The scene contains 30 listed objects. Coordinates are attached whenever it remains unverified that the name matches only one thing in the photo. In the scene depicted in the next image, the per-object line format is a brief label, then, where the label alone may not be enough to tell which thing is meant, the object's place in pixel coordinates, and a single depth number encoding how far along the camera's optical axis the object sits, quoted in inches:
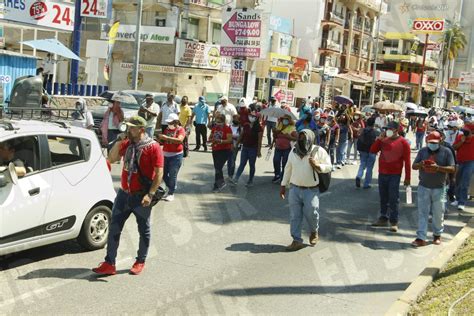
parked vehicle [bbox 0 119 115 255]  245.9
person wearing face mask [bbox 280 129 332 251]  321.7
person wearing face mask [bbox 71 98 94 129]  503.8
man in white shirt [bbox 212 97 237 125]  587.6
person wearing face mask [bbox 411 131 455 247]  345.1
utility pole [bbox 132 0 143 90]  941.5
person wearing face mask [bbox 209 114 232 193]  466.3
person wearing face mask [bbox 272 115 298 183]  523.5
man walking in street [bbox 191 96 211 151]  709.3
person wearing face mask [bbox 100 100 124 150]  506.9
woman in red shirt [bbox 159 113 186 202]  405.4
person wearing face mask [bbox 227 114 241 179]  508.7
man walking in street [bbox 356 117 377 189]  548.7
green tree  3513.8
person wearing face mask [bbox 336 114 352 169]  667.4
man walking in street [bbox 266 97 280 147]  805.7
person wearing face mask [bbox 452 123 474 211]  469.1
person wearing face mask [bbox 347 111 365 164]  703.9
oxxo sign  2113.9
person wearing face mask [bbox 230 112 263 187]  502.6
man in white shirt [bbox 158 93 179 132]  581.6
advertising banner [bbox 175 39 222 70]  1354.6
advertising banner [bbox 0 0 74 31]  936.8
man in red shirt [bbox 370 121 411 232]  379.6
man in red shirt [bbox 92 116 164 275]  256.5
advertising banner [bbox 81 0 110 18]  914.7
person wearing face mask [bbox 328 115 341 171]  636.7
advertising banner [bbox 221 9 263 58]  874.8
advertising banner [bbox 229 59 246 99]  869.2
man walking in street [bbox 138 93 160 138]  529.7
